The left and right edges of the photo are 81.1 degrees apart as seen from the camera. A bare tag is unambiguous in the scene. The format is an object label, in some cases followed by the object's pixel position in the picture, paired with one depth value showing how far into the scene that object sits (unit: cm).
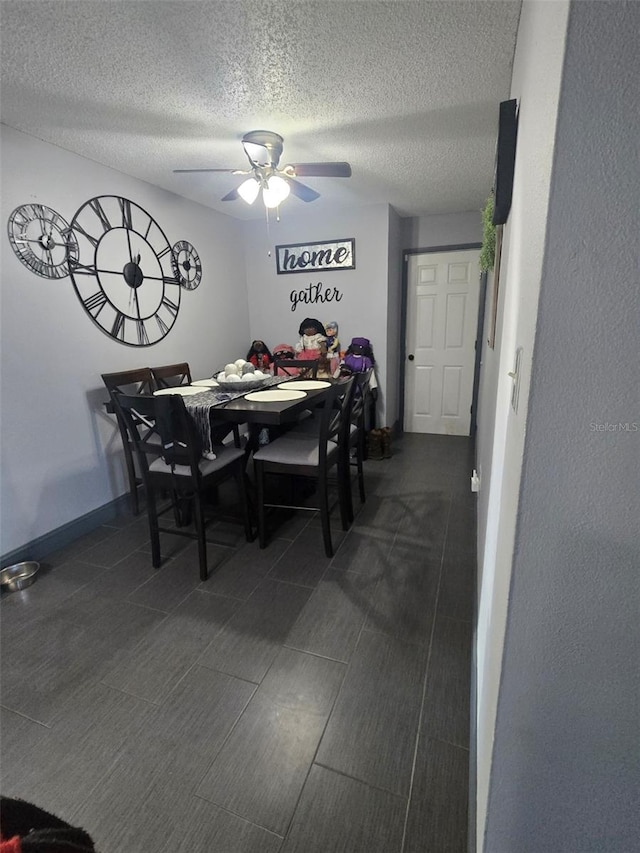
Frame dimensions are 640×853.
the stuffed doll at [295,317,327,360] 388
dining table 196
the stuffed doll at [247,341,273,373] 399
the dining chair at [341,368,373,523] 240
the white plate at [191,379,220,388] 279
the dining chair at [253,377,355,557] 202
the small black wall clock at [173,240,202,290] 317
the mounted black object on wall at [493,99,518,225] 119
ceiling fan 208
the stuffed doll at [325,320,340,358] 386
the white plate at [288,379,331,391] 249
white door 390
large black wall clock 242
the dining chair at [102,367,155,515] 247
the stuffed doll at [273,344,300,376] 399
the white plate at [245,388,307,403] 218
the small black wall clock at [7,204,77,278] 206
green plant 178
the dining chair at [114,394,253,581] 181
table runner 197
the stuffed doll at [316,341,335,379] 378
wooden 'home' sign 371
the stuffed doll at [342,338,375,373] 365
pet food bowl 194
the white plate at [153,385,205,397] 248
